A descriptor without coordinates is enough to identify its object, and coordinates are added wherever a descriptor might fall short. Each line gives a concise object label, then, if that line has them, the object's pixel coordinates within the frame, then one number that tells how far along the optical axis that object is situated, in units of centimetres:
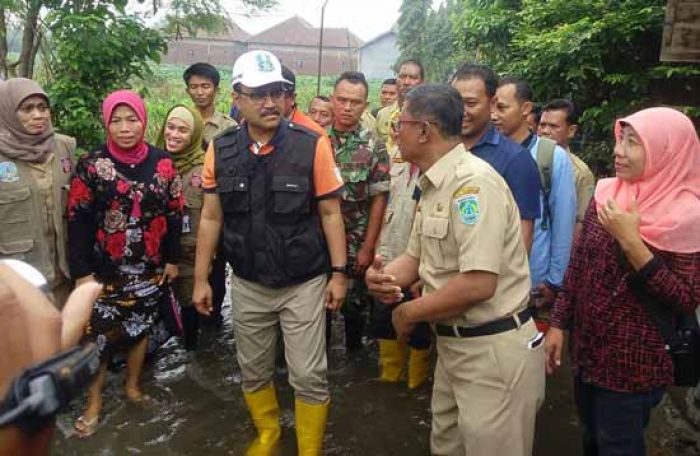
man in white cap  304
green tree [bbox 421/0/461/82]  3319
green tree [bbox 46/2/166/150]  489
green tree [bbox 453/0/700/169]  647
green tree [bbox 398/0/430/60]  3603
